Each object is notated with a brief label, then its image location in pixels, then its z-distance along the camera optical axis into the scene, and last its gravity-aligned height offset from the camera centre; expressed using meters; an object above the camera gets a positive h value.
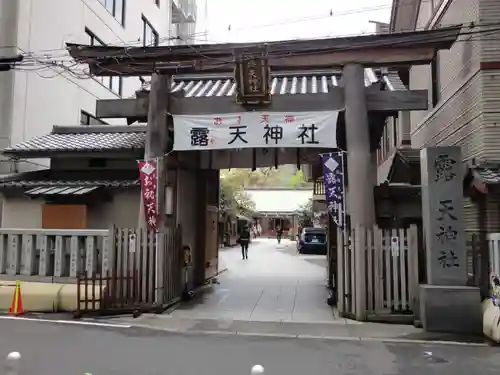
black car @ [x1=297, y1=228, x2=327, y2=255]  33.09 -0.95
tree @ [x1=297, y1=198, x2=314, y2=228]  49.62 +1.45
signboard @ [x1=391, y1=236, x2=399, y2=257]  10.44 -0.38
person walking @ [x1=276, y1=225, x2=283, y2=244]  47.40 -0.77
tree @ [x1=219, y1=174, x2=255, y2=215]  38.62 +2.81
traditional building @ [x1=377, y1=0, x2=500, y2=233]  11.27 +3.50
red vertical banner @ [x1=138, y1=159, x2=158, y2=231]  11.62 +0.95
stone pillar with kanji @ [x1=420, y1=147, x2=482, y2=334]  9.30 -0.47
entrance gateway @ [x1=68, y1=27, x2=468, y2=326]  11.27 +3.19
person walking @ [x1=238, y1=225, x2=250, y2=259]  28.81 -0.78
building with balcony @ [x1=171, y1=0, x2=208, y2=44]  38.44 +17.67
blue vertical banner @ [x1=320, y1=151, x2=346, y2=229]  11.28 +1.08
